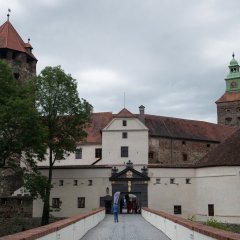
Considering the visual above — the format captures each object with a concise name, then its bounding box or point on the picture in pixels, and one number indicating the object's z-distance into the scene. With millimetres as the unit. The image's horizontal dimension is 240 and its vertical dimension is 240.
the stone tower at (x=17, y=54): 38691
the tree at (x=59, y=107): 28700
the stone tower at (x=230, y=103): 61968
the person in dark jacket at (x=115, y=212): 19283
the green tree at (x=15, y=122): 22475
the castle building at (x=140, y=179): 29271
